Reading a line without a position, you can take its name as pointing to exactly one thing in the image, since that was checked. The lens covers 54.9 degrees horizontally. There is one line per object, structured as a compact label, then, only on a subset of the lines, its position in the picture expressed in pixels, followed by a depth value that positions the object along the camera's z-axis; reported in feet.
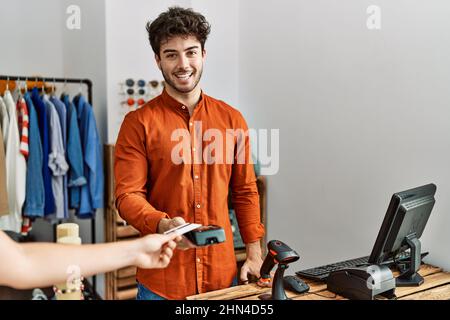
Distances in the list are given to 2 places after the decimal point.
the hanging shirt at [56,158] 8.09
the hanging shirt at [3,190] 7.53
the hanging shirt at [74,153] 8.25
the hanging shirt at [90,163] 8.34
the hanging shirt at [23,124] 7.81
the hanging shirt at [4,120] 7.81
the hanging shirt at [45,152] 8.14
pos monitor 4.46
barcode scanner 3.96
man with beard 4.86
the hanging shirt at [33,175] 7.95
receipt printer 4.27
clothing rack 8.06
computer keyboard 5.00
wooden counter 4.46
